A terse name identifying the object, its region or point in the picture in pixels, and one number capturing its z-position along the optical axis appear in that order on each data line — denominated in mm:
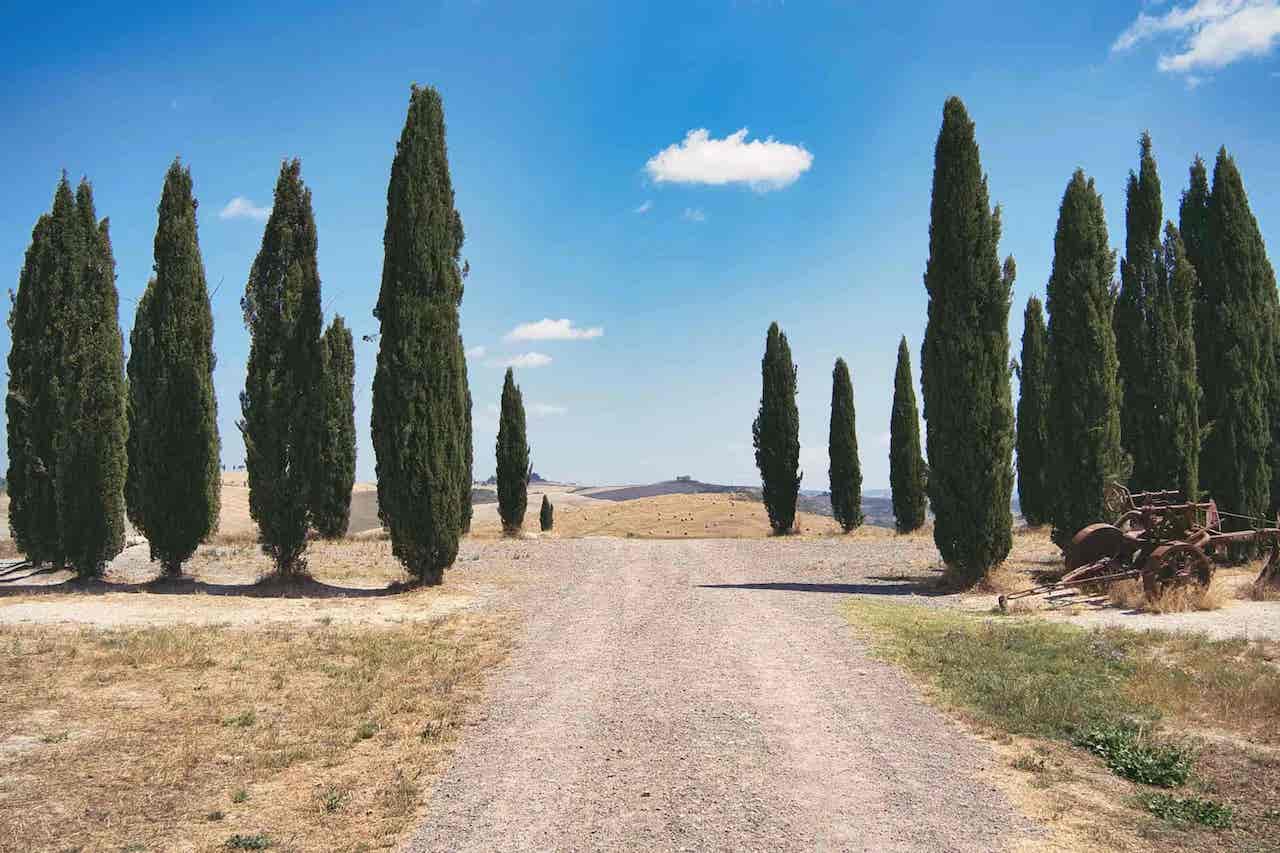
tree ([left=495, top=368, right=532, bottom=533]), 33969
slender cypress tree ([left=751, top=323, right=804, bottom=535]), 34062
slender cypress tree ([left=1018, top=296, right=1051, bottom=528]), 30925
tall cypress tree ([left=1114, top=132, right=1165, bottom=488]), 20219
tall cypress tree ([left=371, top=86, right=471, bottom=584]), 17219
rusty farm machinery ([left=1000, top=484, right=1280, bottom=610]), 13648
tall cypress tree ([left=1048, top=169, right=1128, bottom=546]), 18281
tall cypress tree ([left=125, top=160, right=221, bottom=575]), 17375
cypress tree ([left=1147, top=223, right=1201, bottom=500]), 19812
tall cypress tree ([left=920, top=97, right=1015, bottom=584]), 17078
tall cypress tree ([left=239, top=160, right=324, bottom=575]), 17234
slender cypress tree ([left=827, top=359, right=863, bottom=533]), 35531
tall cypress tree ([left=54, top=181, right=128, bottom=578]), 17719
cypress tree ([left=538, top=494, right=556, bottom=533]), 41750
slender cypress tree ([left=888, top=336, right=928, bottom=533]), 34906
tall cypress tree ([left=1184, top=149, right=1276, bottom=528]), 20828
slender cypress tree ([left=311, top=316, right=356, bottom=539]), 29922
